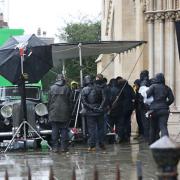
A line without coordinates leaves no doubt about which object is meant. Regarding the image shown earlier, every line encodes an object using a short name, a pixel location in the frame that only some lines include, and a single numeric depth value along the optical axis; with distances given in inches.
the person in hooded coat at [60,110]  588.1
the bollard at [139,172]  230.5
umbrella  614.9
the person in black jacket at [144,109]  644.7
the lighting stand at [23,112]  613.3
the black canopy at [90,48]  672.4
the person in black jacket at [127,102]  694.5
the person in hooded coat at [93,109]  593.0
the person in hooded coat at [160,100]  551.8
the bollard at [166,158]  195.5
